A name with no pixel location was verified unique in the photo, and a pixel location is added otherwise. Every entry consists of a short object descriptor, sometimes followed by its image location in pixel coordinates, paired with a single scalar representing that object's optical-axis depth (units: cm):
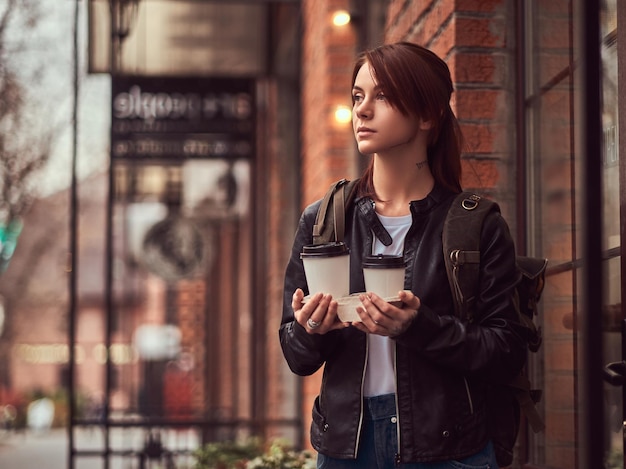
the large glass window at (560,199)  438
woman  325
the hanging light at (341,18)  915
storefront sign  1181
